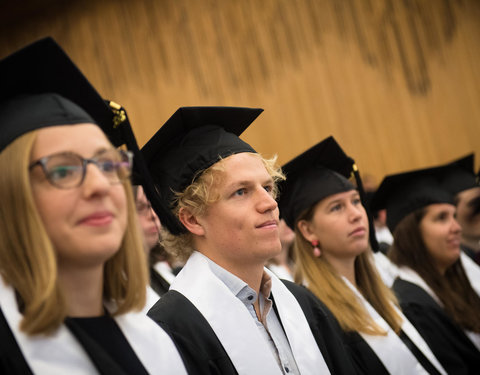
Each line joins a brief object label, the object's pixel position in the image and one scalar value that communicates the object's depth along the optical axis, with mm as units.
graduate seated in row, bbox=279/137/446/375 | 2803
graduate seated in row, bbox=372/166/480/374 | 3449
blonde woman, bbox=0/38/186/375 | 1164
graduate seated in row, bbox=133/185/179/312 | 3500
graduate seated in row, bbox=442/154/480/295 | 4125
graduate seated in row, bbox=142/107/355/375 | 1884
